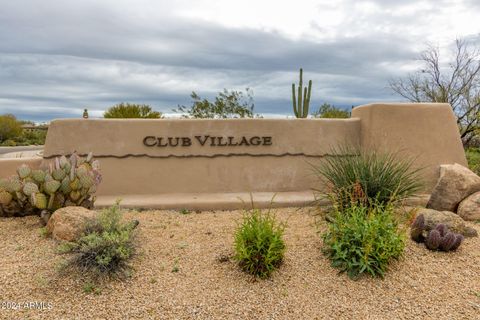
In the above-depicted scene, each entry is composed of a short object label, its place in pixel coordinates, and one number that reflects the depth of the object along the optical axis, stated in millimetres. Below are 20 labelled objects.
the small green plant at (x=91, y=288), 4617
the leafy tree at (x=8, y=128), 28797
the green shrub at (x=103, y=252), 4867
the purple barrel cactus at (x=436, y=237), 5539
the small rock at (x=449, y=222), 6074
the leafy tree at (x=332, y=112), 18047
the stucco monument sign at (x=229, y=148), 8414
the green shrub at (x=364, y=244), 4988
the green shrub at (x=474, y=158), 11073
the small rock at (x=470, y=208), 7152
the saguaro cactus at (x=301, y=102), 14934
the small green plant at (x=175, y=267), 5073
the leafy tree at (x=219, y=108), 19734
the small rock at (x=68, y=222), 5559
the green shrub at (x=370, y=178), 6812
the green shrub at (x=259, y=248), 4867
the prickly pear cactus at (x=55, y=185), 6309
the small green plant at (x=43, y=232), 5996
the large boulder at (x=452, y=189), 7438
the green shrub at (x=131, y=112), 17078
